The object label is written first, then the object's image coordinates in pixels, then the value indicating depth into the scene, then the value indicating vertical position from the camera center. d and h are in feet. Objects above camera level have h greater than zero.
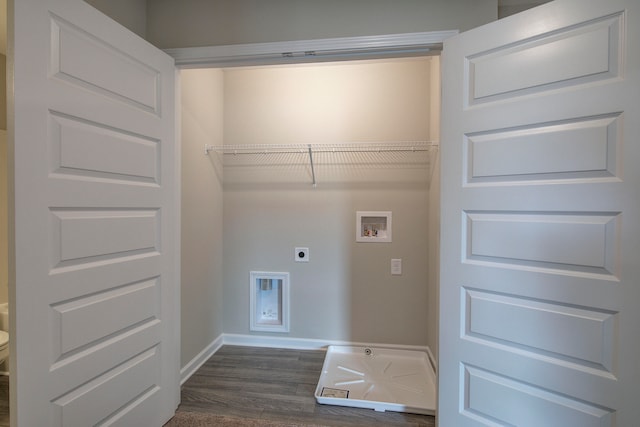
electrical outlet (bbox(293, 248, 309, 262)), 8.56 -1.32
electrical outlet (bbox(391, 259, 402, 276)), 8.18 -1.61
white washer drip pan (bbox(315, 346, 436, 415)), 6.04 -4.10
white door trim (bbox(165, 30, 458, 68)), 5.01 +2.95
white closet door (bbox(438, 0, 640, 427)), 3.43 -0.11
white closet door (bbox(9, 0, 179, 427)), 3.24 -0.16
